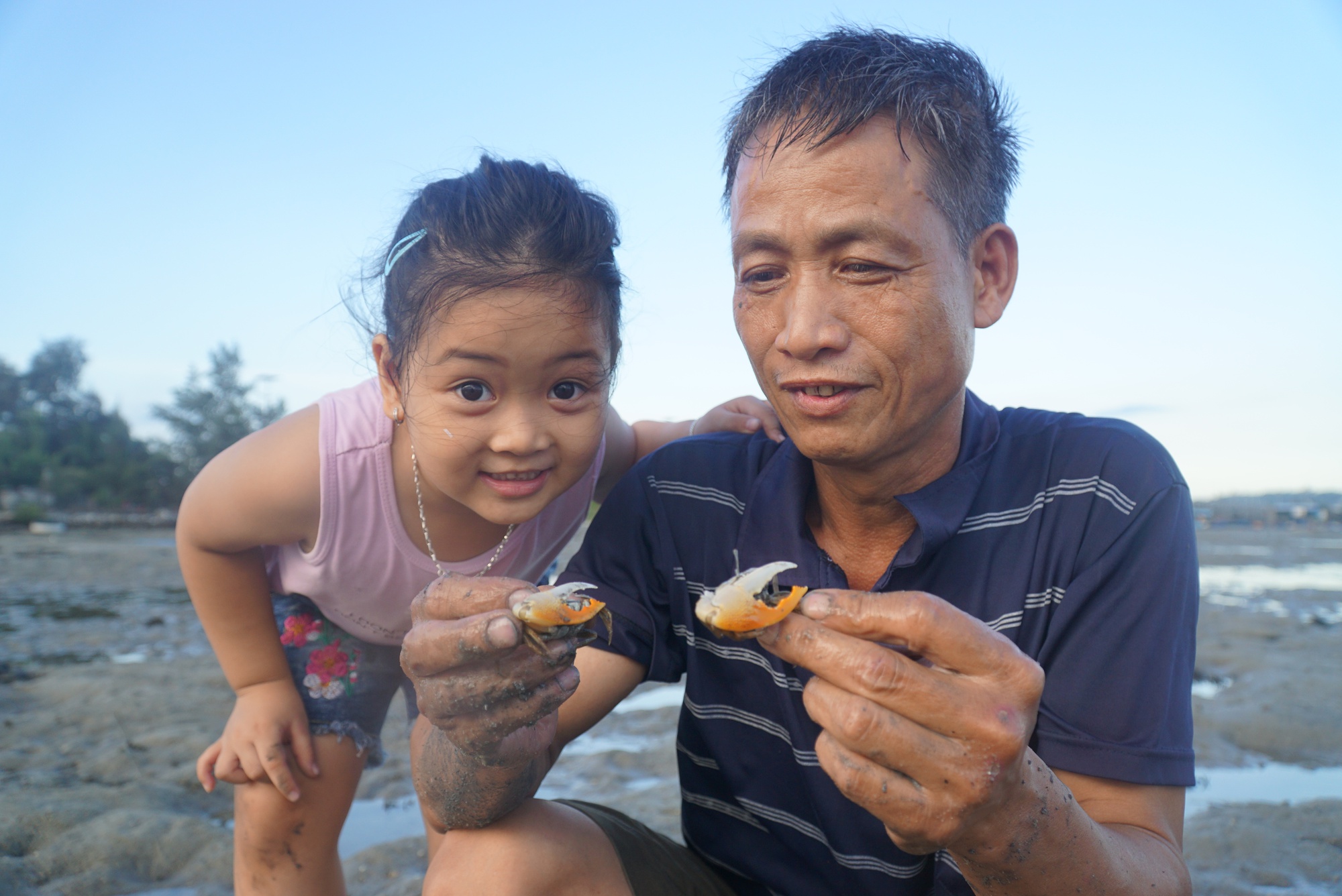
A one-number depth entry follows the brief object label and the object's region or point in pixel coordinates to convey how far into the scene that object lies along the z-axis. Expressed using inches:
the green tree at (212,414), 995.9
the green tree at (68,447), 861.2
